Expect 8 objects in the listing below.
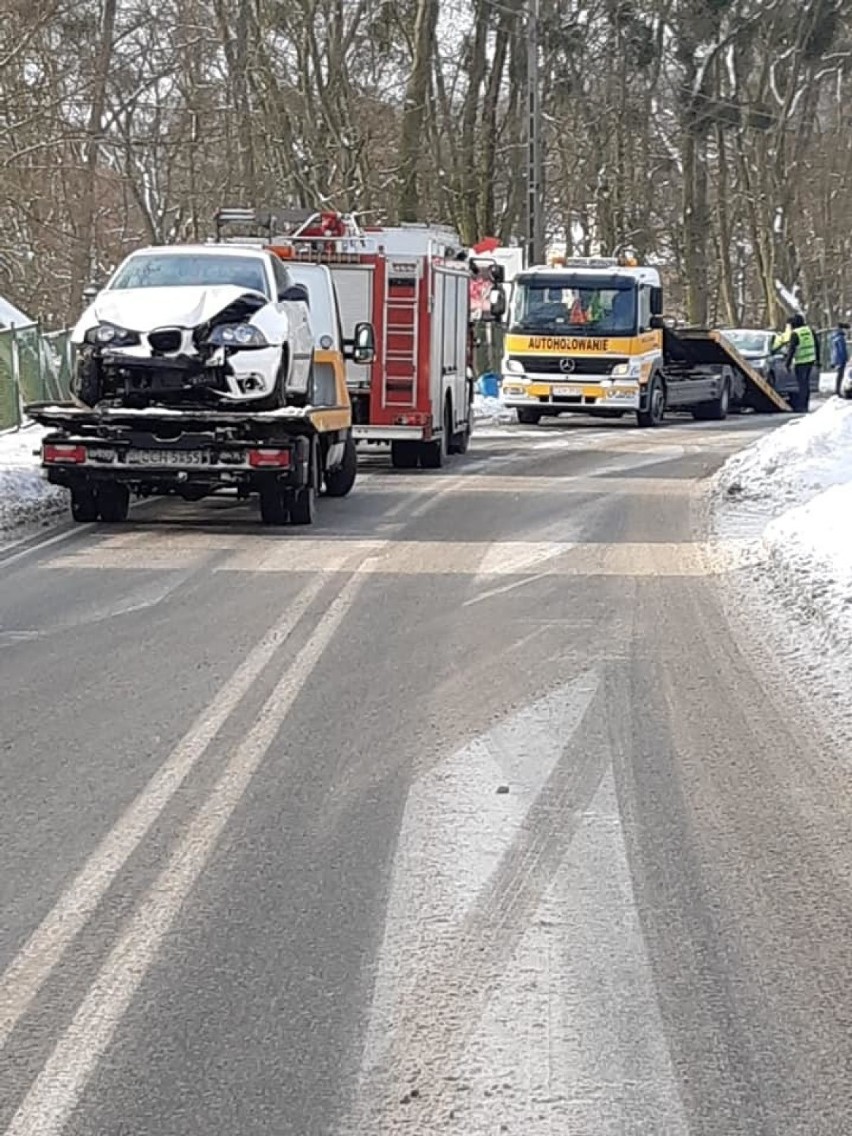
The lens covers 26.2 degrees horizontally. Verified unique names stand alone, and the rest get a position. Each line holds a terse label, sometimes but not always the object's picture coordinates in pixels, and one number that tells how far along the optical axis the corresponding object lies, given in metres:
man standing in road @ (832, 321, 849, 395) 40.59
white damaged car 14.73
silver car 37.44
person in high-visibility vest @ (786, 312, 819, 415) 37.00
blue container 38.38
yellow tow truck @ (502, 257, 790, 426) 30.16
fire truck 21.02
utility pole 34.00
